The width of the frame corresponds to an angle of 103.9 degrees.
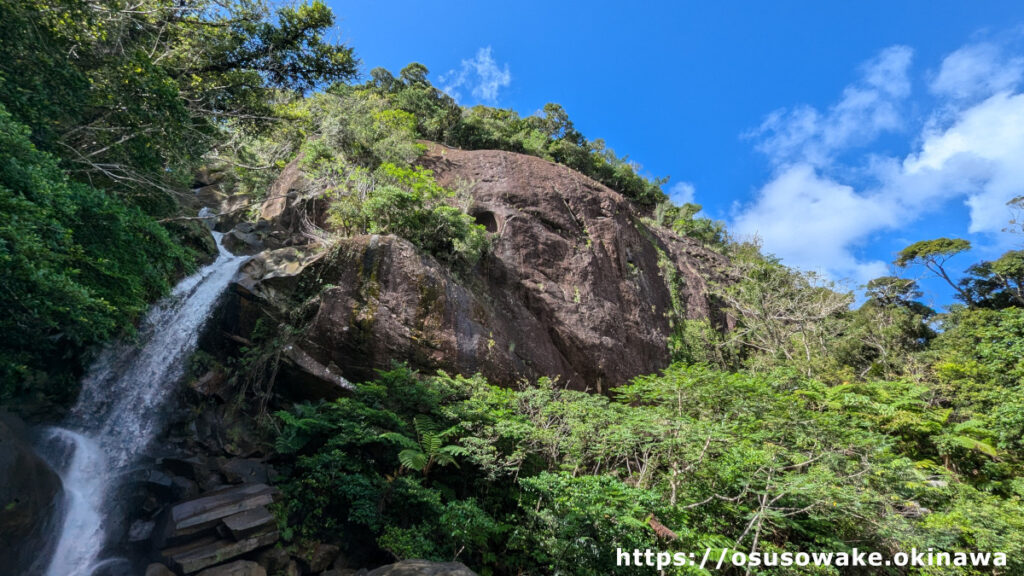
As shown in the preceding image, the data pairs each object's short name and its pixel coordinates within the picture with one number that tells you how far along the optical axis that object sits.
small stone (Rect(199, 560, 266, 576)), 5.77
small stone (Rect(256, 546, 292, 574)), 6.19
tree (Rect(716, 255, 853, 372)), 16.55
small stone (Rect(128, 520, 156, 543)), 6.42
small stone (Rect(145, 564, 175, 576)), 5.59
